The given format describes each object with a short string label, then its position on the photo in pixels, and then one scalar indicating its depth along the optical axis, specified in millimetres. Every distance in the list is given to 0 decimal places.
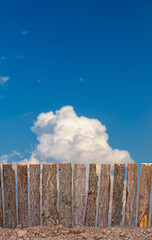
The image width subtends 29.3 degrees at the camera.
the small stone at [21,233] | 6848
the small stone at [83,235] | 6695
